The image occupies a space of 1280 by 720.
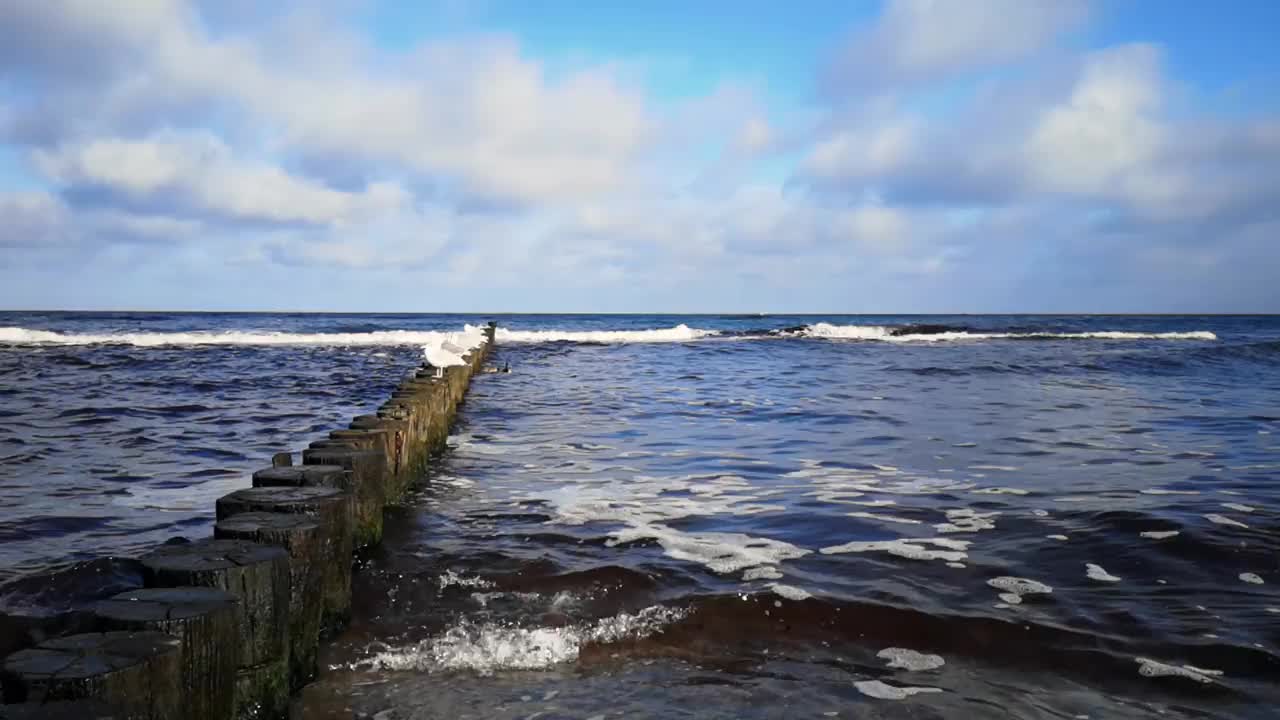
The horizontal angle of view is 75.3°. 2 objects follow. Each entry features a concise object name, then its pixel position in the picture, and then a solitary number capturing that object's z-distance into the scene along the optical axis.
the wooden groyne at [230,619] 1.96
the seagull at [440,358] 10.10
